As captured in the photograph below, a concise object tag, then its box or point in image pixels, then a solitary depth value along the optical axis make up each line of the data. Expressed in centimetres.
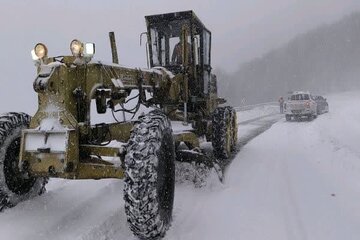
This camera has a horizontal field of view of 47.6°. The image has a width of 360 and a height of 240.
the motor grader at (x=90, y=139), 422
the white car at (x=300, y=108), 2394
